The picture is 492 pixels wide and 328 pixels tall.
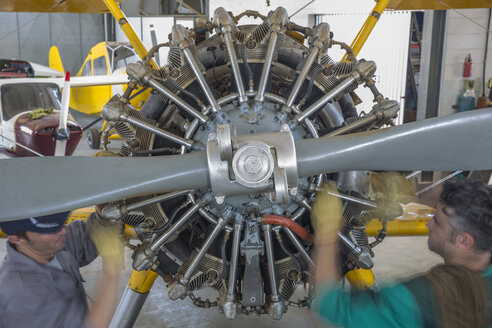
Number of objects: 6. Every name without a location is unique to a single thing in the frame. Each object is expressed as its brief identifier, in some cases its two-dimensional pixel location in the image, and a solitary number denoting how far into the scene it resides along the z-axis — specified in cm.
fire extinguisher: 778
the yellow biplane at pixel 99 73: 1038
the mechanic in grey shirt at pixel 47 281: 167
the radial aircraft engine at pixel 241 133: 193
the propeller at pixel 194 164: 136
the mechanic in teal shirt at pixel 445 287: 143
